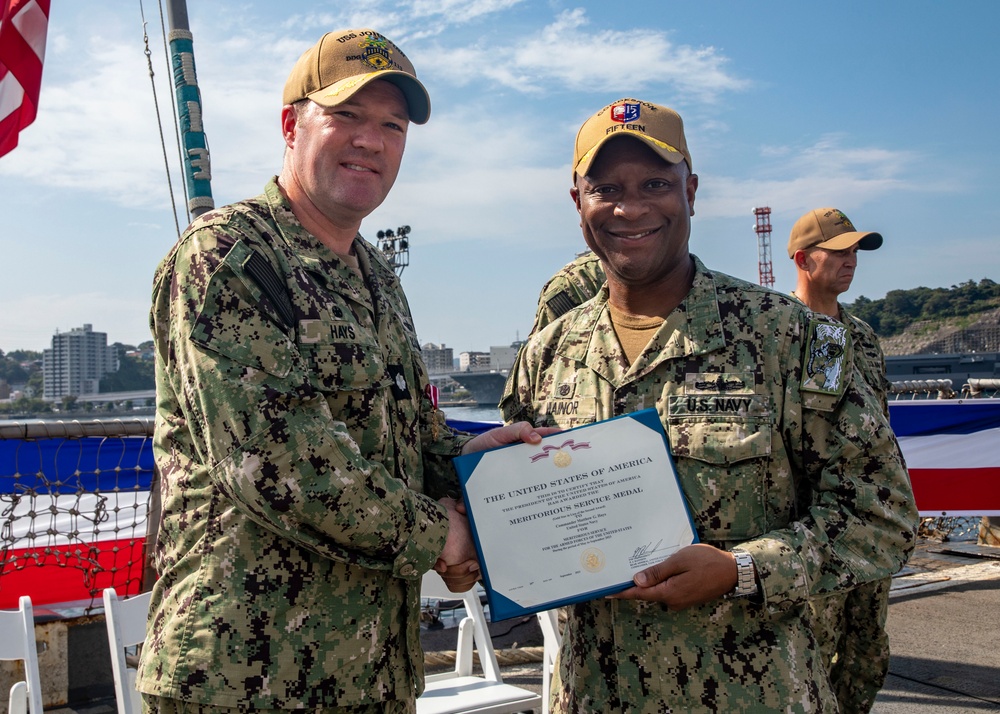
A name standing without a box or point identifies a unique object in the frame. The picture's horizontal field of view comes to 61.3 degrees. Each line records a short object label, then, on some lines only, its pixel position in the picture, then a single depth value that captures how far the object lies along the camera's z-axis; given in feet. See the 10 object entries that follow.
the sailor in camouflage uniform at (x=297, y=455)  6.01
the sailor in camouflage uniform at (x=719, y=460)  6.64
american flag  19.39
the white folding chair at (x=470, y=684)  11.67
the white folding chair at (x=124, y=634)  10.75
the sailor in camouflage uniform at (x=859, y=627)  12.21
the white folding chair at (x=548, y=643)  12.75
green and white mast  18.38
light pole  89.49
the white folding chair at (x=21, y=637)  11.12
